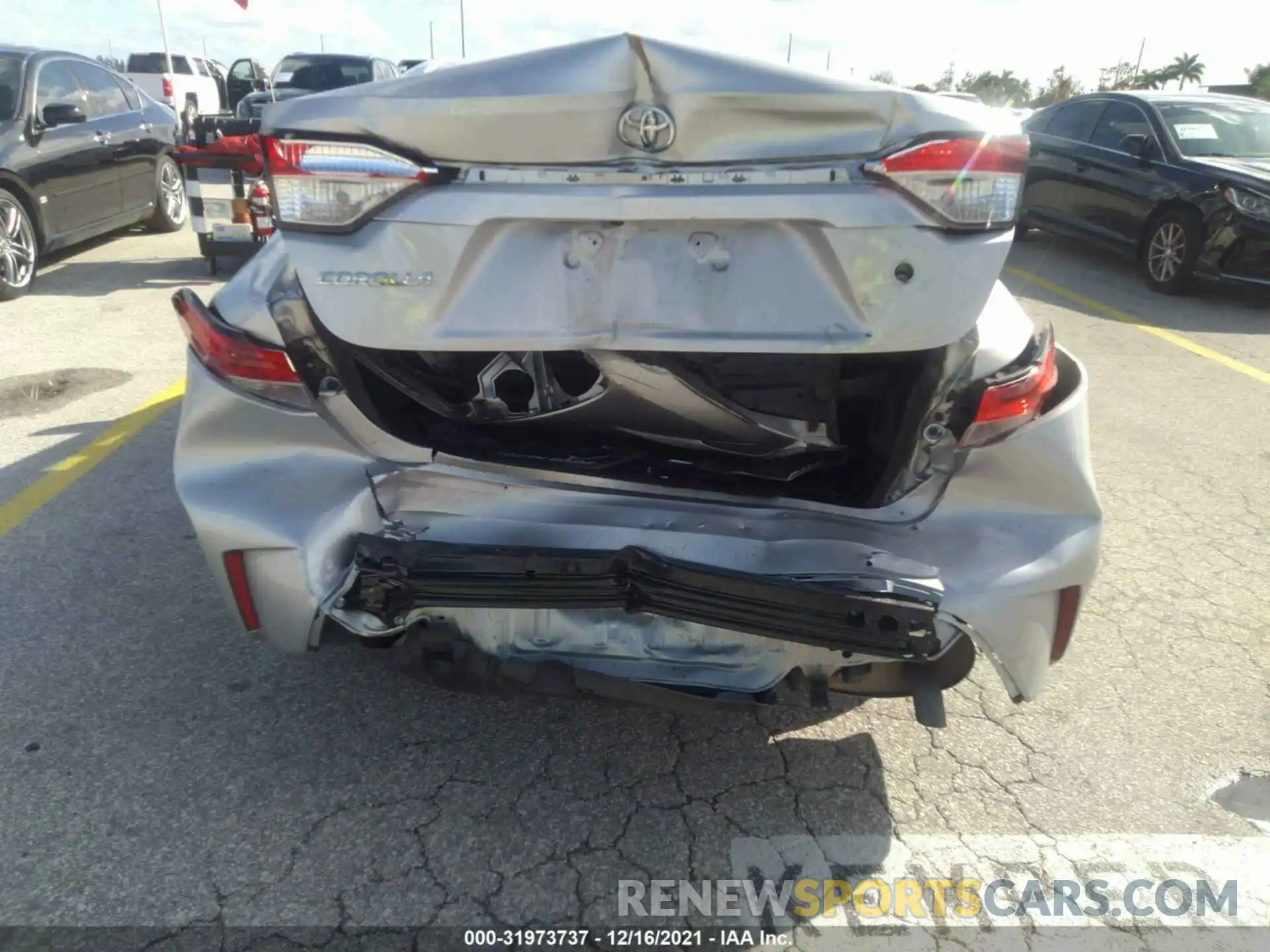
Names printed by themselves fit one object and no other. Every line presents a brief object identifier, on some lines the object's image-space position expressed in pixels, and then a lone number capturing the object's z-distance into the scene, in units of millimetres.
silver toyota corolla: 1884
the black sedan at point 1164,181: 7914
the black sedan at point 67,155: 7293
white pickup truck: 20688
